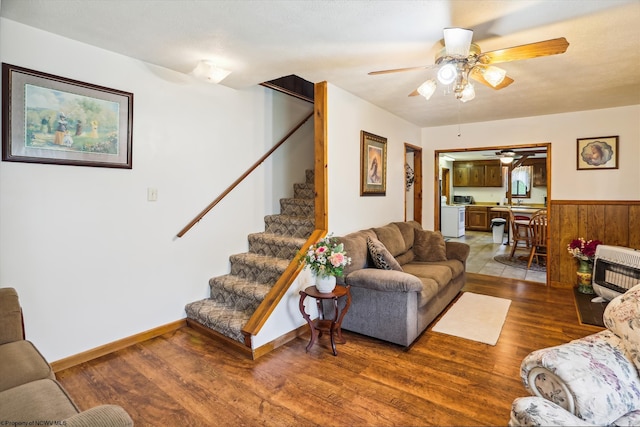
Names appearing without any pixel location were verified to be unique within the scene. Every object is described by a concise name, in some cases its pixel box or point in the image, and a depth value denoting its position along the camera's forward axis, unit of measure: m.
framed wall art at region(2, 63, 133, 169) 2.14
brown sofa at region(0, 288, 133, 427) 1.08
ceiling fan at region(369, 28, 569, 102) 1.91
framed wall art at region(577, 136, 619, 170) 4.11
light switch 2.83
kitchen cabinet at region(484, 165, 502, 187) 9.88
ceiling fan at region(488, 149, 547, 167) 7.42
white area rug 2.99
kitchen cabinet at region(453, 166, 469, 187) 10.44
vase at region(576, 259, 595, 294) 4.10
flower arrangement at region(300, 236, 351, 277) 2.60
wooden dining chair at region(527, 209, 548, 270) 5.40
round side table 2.63
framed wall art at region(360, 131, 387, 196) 3.76
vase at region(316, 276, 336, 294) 2.66
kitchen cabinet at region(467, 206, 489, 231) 9.78
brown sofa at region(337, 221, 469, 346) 2.70
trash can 7.83
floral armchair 1.17
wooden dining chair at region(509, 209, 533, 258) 5.68
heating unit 3.32
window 9.65
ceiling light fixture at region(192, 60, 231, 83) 2.64
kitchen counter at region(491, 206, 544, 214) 6.67
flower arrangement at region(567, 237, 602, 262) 4.01
